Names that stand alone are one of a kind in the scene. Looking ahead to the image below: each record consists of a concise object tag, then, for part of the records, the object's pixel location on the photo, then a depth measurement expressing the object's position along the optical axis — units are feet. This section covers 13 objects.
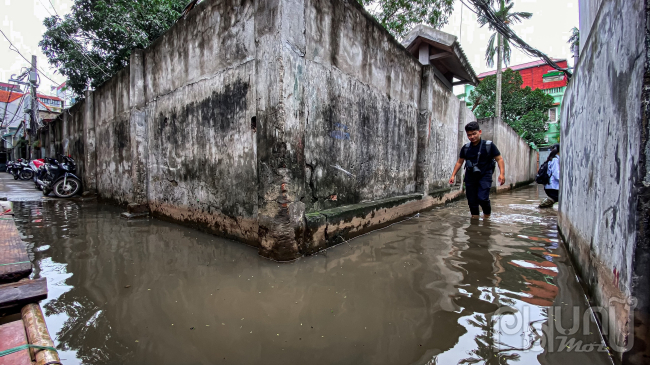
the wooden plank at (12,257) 5.37
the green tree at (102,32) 29.07
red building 72.95
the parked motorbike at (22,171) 43.67
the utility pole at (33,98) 50.21
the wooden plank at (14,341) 3.22
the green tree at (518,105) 53.72
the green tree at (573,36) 51.74
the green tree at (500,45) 48.60
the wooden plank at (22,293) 4.42
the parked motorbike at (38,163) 29.62
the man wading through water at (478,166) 13.05
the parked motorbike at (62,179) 23.63
